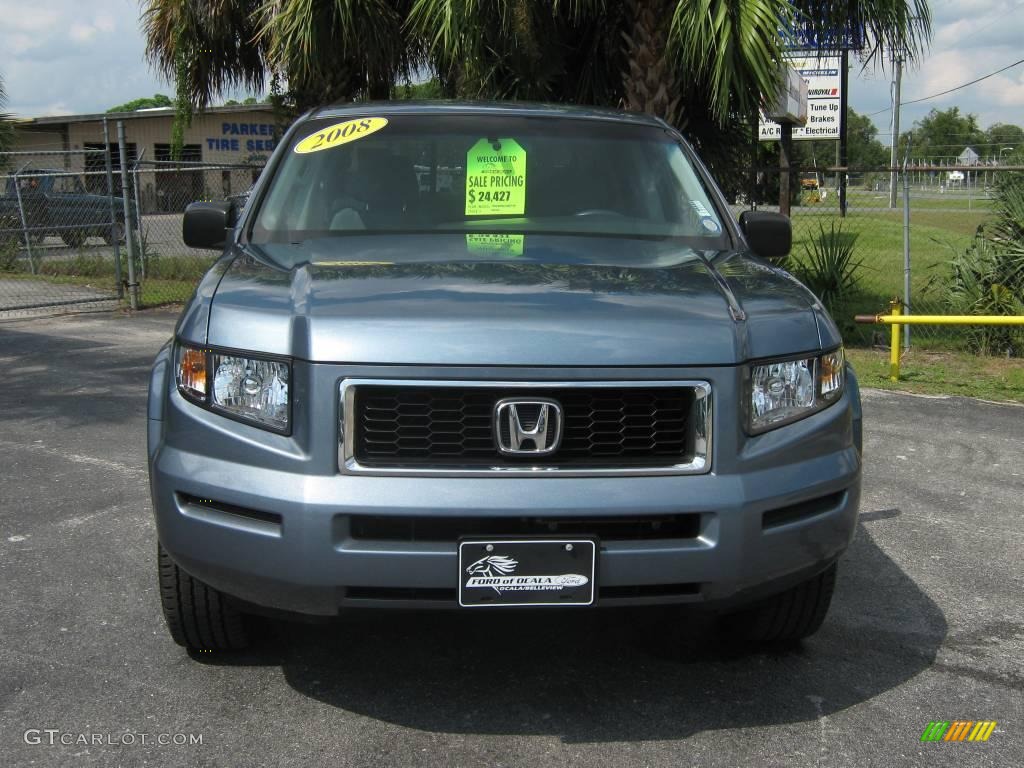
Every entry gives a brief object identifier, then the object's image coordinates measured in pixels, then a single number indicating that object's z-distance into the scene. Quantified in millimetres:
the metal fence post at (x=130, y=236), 12594
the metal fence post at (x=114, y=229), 12598
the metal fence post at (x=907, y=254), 10047
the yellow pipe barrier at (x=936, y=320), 8398
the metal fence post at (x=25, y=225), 15345
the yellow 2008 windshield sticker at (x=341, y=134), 4434
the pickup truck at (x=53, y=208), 17203
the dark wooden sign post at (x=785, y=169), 11827
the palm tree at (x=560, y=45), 9594
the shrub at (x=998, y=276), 10367
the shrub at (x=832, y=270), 11180
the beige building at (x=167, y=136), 38719
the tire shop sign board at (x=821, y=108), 29000
